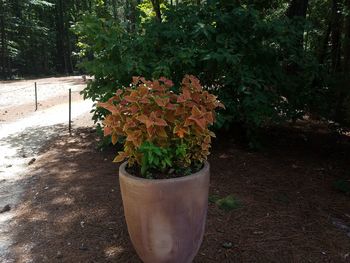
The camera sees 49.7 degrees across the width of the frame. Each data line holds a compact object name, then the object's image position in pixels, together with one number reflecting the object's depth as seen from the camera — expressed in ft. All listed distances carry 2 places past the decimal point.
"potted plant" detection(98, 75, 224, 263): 8.24
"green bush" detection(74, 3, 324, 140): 16.66
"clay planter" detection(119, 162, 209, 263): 8.16
